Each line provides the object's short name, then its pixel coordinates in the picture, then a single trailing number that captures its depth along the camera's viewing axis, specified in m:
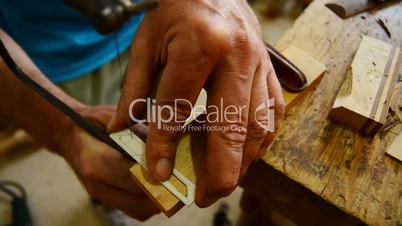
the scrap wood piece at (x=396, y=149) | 0.44
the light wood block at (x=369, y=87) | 0.45
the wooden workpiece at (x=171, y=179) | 0.38
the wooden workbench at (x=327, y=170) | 0.40
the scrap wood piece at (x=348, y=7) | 0.60
